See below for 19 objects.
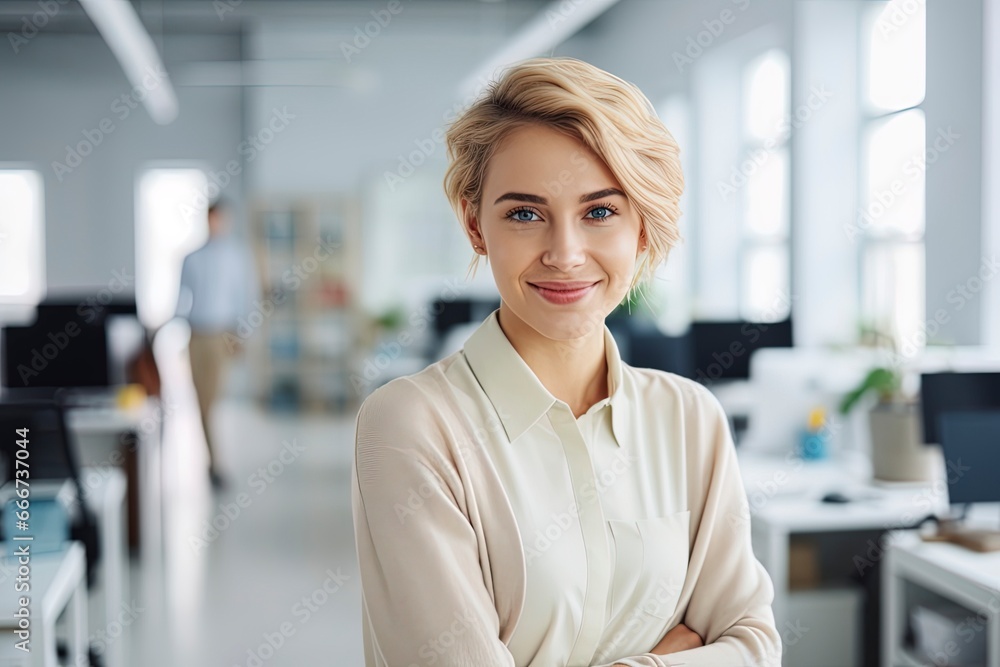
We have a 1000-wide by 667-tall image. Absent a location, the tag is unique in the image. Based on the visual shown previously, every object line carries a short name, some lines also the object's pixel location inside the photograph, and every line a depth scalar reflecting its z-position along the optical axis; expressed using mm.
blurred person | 6508
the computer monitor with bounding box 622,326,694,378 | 4320
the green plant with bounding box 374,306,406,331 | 10523
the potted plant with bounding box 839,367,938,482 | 3291
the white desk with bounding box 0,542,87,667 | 2143
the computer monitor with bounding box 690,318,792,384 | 4668
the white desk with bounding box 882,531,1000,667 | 2264
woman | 1113
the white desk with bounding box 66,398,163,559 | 4496
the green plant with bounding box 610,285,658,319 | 5822
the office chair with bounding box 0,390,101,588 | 3137
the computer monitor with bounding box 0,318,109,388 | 4488
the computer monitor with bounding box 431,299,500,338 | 6859
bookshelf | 10734
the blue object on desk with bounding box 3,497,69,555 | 2590
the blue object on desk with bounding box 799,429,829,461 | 3701
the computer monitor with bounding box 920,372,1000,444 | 2955
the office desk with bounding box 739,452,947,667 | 2898
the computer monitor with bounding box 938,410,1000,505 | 2607
